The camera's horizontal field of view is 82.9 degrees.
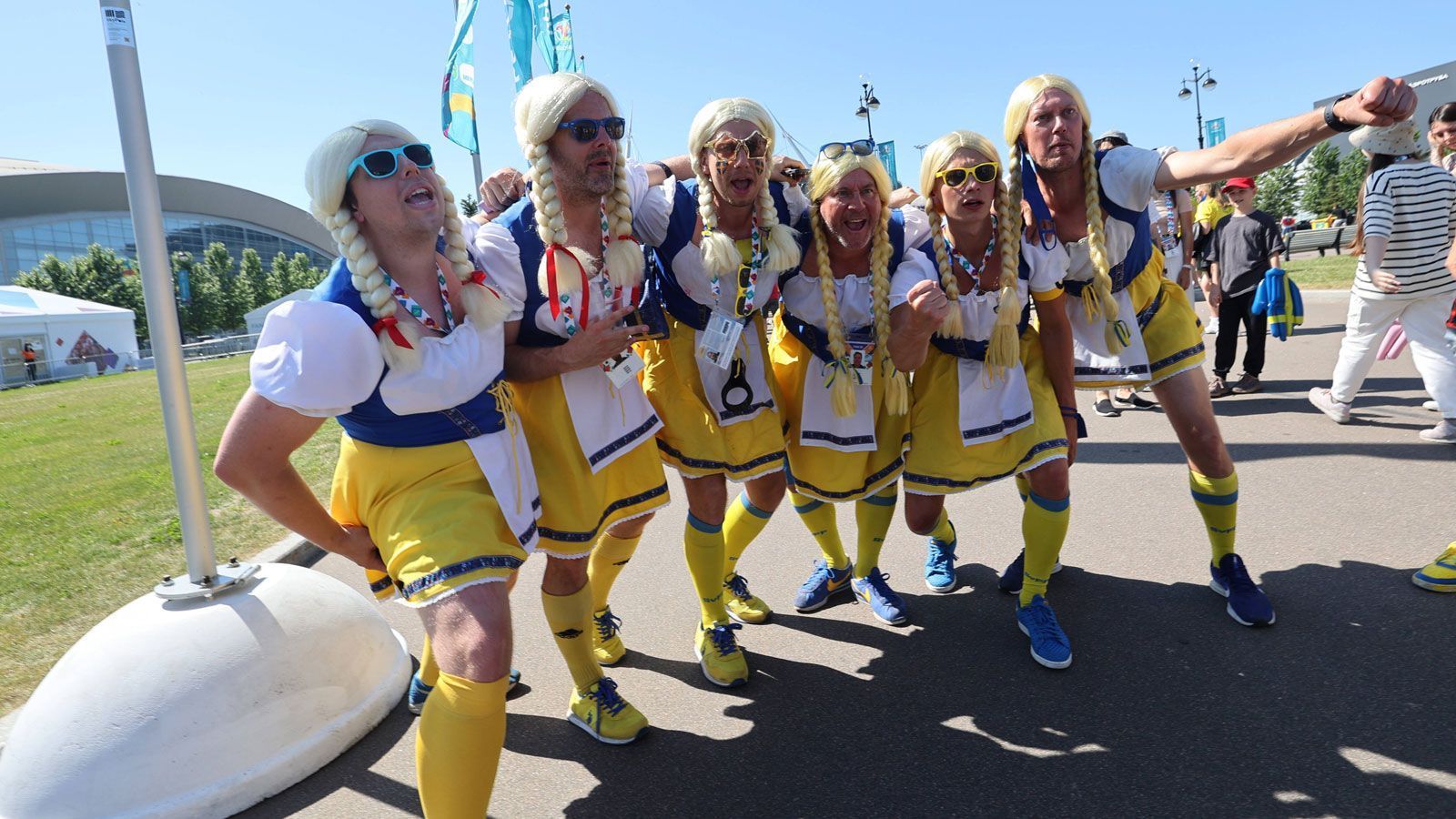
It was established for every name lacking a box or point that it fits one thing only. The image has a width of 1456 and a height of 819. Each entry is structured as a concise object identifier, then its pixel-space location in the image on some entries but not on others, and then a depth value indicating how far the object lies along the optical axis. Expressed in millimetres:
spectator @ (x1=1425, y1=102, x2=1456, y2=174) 4559
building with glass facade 58062
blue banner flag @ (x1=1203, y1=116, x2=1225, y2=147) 24478
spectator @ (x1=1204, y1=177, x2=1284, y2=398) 7148
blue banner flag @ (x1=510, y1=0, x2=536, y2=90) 10266
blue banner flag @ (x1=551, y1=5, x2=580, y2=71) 11781
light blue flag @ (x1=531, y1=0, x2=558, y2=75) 10711
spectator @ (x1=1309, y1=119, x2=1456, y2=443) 4895
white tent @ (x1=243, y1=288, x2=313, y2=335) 49094
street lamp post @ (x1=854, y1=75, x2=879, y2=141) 22219
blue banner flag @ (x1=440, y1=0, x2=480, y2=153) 8953
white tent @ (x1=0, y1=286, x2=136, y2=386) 30375
